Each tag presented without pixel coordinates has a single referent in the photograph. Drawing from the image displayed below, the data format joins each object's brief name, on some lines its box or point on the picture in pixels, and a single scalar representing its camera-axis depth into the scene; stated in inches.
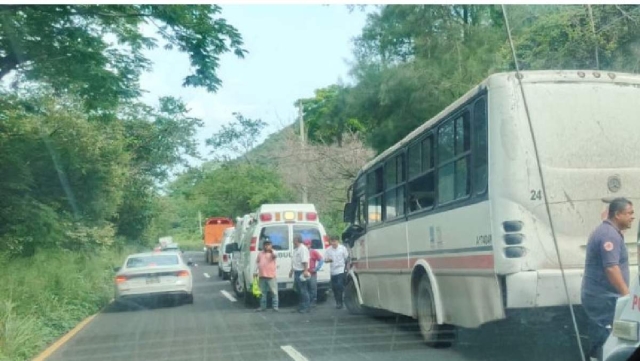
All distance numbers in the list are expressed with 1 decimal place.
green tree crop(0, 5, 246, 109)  454.9
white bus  326.3
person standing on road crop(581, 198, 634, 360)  275.7
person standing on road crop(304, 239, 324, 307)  657.0
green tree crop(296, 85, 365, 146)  533.3
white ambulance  678.5
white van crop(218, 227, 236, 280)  841.5
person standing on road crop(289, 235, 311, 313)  643.5
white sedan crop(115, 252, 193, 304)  695.7
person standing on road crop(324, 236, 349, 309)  661.9
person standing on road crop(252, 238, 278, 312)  649.6
